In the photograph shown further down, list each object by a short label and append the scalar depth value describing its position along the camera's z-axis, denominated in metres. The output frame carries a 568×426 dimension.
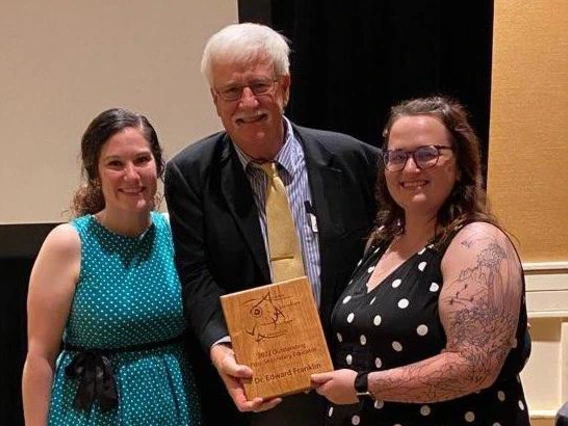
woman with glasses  1.42
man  1.80
